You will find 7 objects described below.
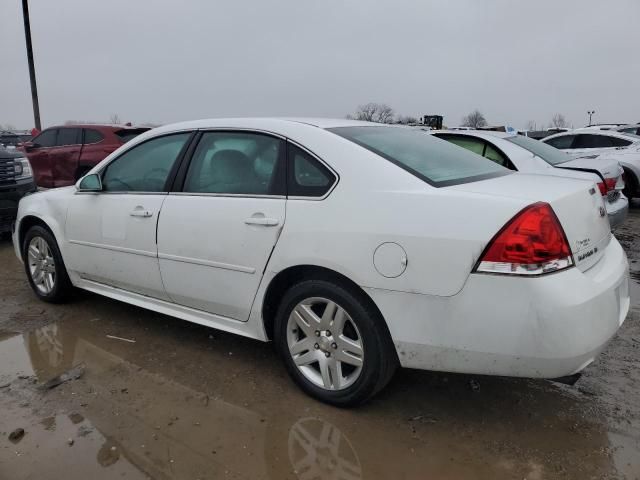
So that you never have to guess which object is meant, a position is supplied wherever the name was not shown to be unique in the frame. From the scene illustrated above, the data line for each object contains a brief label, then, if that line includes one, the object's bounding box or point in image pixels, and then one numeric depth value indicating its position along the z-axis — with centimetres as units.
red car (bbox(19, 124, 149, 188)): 991
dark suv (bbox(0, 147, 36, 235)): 682
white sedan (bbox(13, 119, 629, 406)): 220
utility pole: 1770
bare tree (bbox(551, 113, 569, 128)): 8213
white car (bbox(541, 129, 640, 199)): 952
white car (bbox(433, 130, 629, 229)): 575
